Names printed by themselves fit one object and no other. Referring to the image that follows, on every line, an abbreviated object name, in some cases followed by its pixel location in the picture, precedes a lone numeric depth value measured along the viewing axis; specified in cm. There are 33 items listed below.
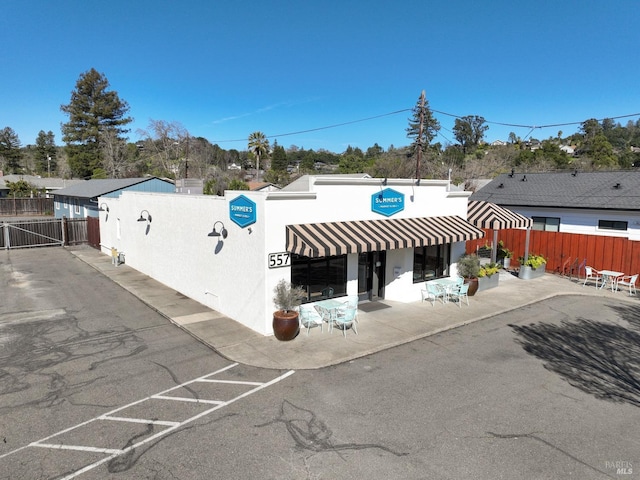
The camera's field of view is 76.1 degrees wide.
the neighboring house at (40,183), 5875
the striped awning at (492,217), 1661
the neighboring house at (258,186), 4400
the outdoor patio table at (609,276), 1714
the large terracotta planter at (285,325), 1055
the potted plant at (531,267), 1889
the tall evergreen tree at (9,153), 9275
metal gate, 2669
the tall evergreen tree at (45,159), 10525
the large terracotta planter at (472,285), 1545
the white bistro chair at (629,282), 1695
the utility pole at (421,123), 2294
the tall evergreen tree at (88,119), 6562
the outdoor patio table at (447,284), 1429
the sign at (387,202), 1331
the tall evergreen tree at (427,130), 6990
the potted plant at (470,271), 1541
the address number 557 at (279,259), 1098
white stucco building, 1109
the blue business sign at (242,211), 1107
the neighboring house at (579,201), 2031
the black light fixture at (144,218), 1854
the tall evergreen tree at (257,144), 7688
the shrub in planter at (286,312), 1058
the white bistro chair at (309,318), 1145
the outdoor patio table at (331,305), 1155
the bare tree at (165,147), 6919
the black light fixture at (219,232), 1246
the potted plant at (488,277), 1667
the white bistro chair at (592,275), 1778
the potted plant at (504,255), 2145
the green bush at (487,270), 1673
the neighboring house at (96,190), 2834
